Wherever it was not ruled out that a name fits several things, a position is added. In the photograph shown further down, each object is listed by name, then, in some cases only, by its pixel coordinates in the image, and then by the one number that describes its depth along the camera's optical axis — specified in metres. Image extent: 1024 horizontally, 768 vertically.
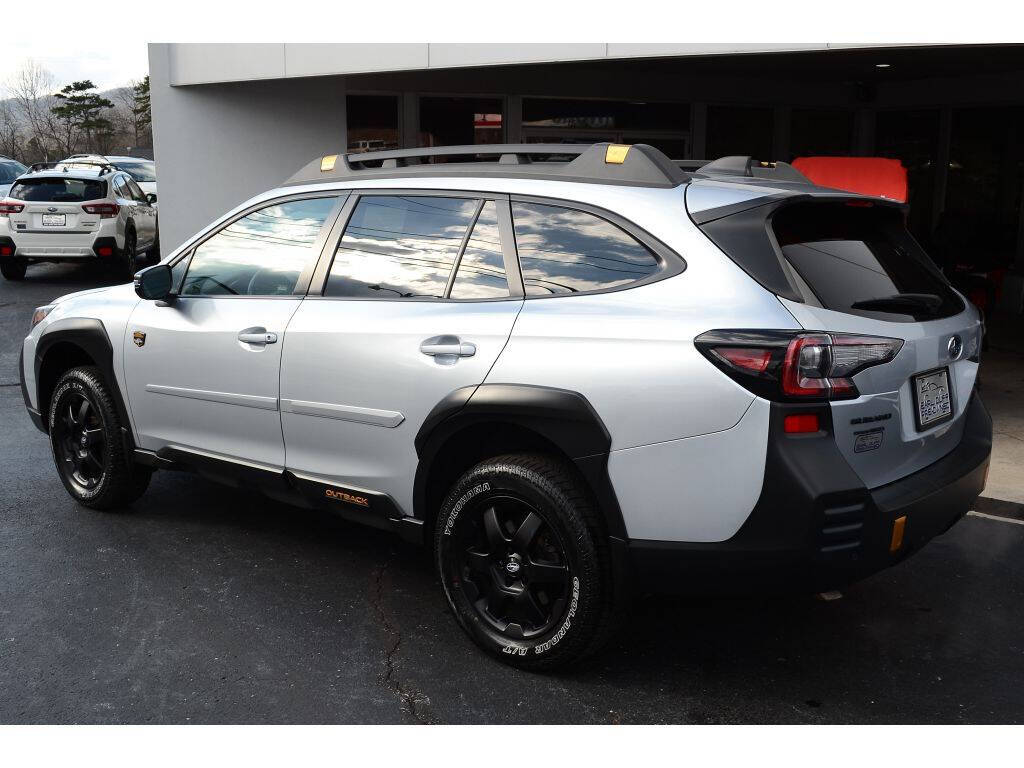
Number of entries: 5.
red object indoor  7.62
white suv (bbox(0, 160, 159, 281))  15.09
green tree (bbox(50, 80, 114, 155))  59.64
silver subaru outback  3.14
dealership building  11.32
